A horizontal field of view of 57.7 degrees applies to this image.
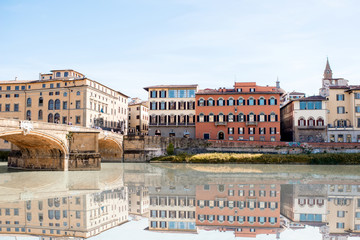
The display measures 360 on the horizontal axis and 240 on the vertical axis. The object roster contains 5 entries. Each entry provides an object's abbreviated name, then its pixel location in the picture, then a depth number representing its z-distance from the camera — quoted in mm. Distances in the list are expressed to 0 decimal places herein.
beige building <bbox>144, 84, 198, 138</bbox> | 65312
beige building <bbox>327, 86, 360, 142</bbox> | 58812
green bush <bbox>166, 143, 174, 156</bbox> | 54388
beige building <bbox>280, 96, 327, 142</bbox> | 59781
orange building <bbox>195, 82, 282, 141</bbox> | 62188
